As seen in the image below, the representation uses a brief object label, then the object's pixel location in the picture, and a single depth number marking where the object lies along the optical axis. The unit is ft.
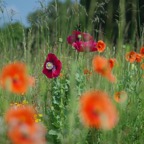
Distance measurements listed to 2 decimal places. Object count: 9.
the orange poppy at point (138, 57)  15.46
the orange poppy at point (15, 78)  5.05
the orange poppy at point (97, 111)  4.09
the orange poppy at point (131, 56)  15.47
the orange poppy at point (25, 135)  4.02
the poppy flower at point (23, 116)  4.22
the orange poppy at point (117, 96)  10.96
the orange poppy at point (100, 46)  15.87
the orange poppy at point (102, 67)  5.47
